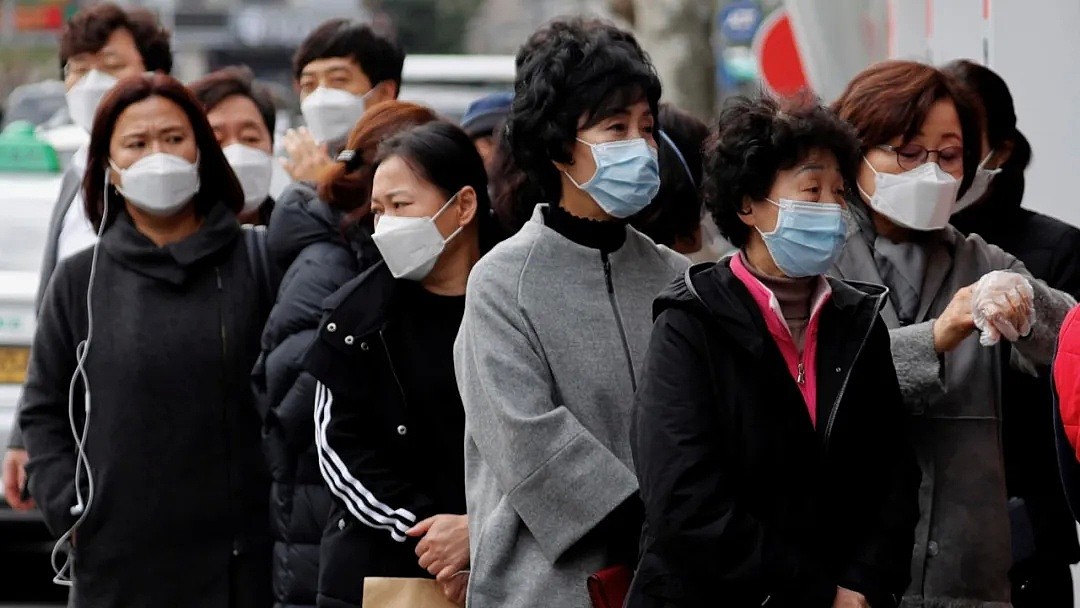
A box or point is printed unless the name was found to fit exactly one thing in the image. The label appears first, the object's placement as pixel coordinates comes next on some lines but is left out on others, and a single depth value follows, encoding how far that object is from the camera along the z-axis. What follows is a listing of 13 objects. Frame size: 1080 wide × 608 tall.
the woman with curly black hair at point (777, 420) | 7.62
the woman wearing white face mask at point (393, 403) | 9.45
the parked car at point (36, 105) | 36.78
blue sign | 33.78
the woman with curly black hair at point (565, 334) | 8.35
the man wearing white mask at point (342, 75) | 13.43
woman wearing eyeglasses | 8.55
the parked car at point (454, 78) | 34.03
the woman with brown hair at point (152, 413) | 10.87
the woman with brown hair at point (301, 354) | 10.51
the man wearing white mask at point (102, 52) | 14.23
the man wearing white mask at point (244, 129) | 13.72
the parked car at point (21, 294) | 16.70
